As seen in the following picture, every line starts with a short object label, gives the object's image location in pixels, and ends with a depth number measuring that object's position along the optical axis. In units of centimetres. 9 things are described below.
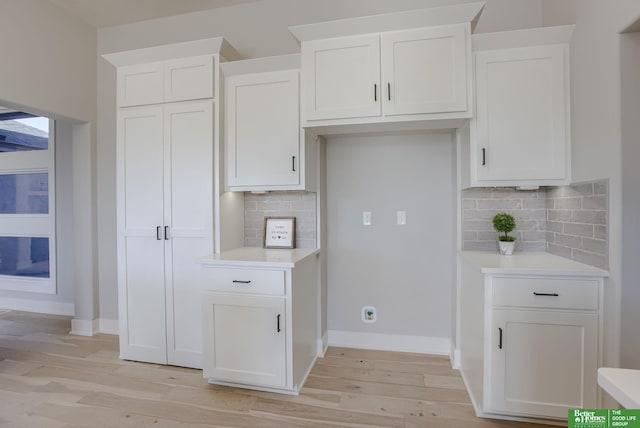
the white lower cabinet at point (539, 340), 170
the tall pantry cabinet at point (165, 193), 242
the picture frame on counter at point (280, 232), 267
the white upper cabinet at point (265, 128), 233
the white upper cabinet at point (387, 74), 200
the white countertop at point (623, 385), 63
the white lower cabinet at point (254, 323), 206
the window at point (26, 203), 378
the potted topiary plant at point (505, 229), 220
